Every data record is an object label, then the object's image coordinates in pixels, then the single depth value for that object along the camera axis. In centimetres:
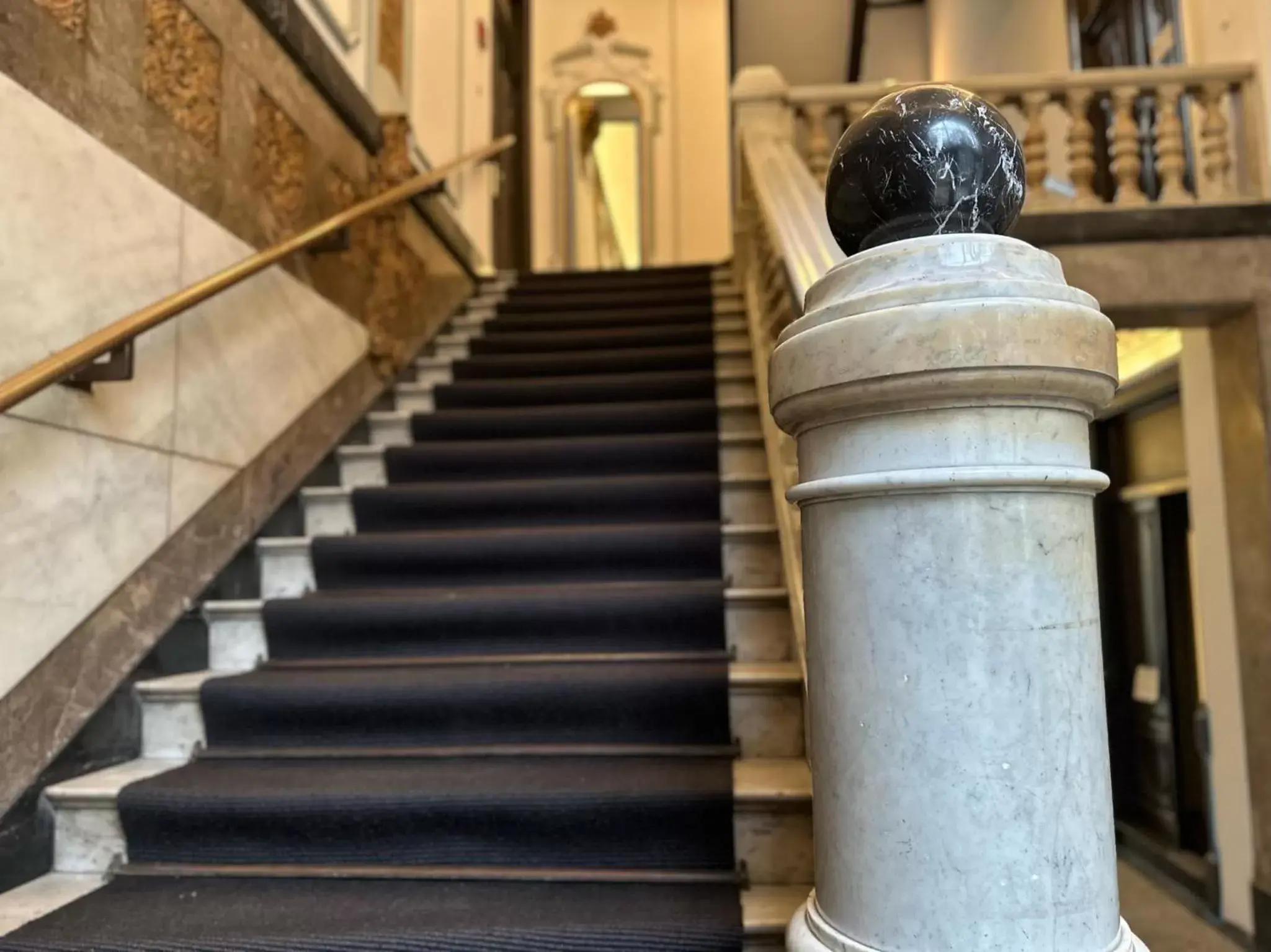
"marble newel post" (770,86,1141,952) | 78
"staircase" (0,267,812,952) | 140
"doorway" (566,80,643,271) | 773
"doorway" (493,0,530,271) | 705
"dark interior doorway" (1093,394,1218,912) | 434
